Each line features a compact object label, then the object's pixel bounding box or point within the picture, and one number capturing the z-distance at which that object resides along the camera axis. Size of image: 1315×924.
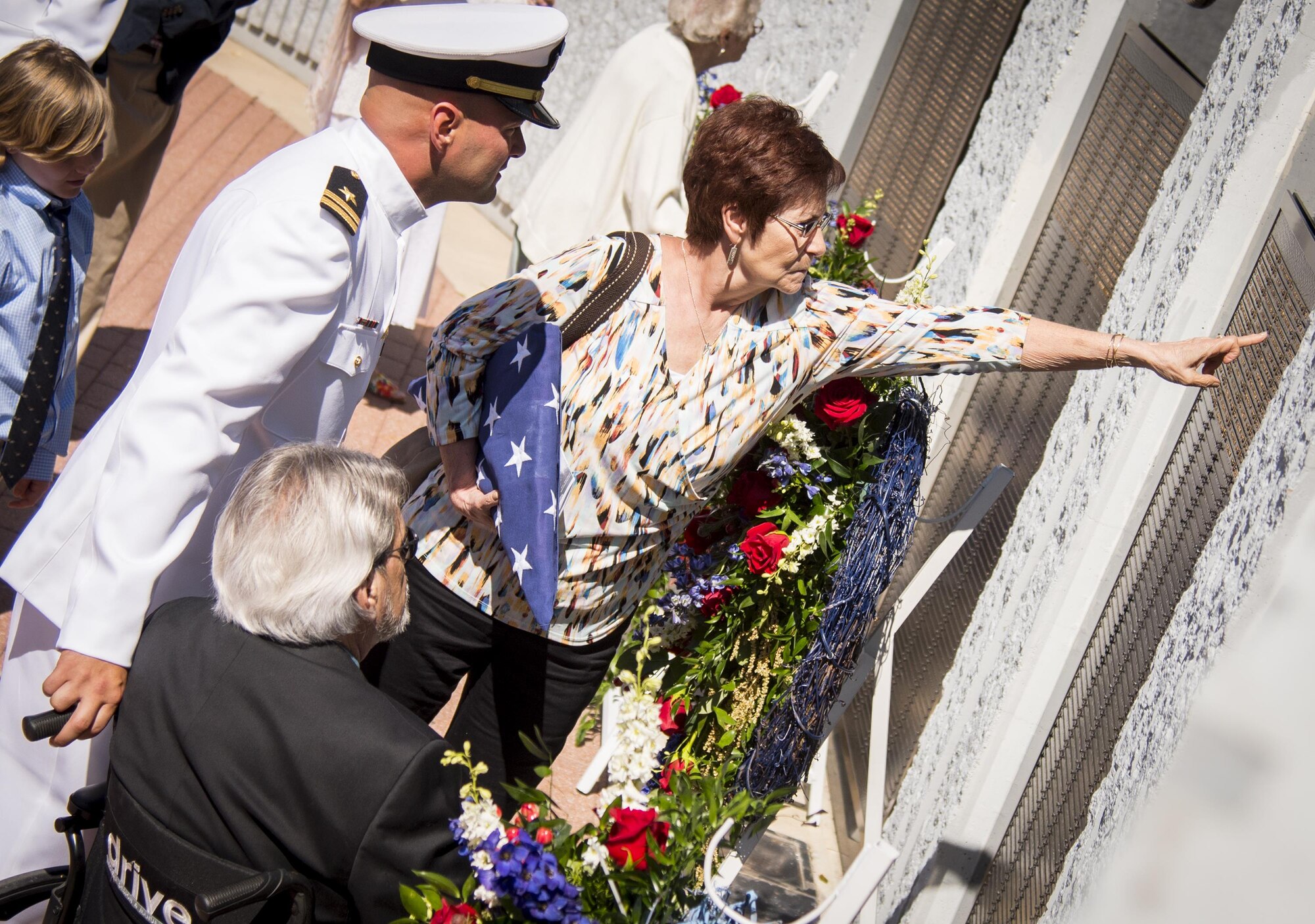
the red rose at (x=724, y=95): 4.43
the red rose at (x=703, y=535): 2.85
